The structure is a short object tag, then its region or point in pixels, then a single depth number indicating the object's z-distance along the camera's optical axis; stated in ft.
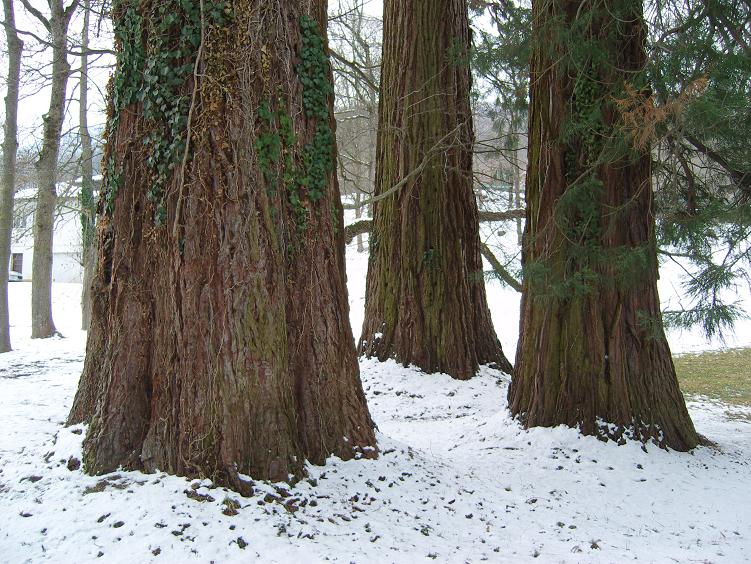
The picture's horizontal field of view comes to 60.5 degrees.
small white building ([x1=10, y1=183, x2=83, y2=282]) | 108.27
